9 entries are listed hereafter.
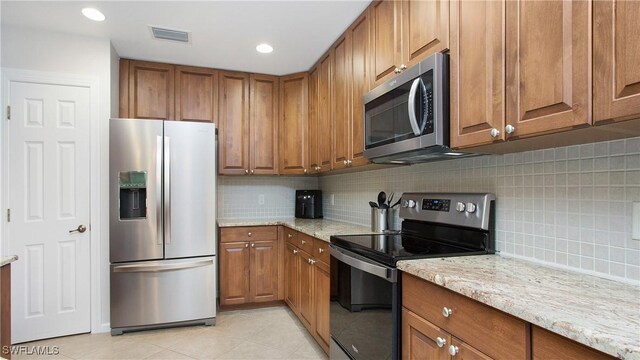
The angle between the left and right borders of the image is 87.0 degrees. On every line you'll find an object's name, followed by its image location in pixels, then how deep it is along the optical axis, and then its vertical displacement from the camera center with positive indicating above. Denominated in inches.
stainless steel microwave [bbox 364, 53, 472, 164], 59.1 +13.2
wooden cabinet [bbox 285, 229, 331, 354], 90.0 -33.0
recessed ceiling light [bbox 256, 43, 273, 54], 113.9 +46.1
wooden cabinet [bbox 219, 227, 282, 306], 126.8 -32.7
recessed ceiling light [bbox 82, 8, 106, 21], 91.6 +46.6
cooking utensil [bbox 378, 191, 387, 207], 95.3 -4.7
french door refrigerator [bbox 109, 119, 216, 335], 107.5 -13.7
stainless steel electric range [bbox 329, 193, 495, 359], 58.7 -14.8
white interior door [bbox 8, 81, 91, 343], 101.4 -8.2
